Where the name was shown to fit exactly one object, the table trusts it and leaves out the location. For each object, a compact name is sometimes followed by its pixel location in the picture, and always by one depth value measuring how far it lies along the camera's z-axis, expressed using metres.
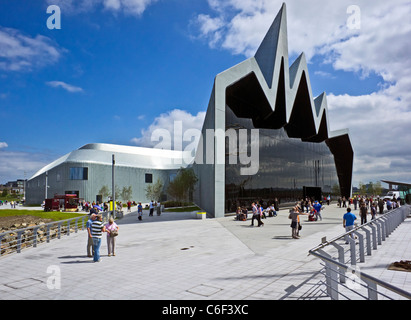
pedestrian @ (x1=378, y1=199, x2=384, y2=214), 24.08
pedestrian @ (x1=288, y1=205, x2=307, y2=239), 12.68
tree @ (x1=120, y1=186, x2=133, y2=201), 57.61
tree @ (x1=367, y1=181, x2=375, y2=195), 112.49
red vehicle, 37.72
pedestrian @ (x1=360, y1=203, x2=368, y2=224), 15.49
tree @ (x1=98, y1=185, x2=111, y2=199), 56.03
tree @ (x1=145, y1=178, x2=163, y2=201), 60.28
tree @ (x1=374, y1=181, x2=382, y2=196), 108.76
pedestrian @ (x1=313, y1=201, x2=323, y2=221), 20.52
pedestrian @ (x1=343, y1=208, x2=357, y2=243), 11.02
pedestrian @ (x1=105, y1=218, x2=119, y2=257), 9.69
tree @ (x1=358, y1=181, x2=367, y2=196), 101.54
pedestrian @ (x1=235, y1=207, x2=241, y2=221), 21.00
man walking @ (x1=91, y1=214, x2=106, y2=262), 8.96
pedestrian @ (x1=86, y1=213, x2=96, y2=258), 9.27
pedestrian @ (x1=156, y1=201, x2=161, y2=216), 27.76
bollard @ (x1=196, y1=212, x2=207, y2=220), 22.31
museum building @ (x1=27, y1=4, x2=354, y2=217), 23.34
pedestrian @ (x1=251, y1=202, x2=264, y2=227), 17.64
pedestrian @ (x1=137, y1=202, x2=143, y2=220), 23.81
